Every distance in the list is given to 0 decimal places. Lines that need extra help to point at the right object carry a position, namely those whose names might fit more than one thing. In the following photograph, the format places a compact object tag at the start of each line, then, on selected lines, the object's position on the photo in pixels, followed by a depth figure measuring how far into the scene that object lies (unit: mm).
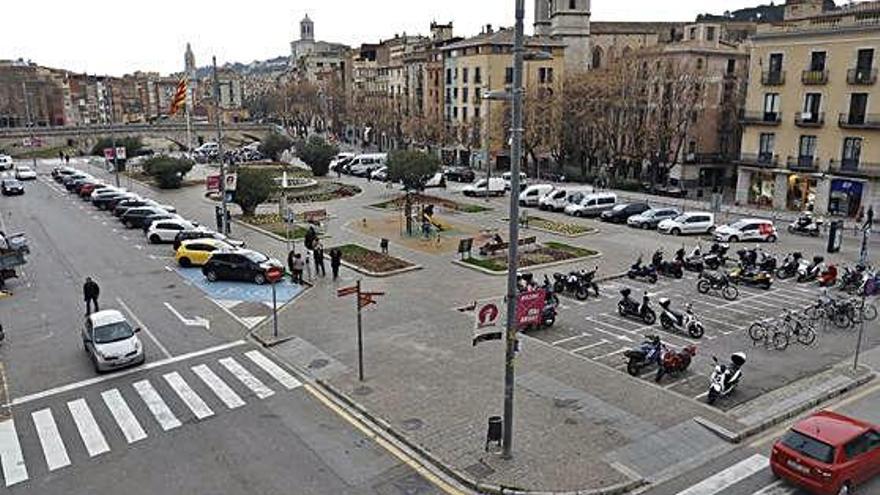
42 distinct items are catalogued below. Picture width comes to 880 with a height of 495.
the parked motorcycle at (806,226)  42531
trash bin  15000
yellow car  33156
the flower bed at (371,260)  32219
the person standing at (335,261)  30594
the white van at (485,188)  58094
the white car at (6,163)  77688
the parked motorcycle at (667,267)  30609
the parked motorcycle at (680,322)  22766
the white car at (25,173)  70062
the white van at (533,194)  53409
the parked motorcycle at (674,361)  19281
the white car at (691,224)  42156
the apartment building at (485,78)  75750
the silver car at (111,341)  19938
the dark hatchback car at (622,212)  46594
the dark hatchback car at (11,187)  58247
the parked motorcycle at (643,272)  30125
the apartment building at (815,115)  46844
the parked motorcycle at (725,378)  17656
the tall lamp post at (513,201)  12852
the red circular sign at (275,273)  26175
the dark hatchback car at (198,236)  36250
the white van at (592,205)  48656
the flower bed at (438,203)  51281
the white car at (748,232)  40094
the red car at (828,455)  13328
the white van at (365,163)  73562
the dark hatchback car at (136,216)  43031
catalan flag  66125
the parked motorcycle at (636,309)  24406
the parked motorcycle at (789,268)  30928
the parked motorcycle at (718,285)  27547
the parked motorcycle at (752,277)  28984
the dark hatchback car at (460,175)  69688
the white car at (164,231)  38625
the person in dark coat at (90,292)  24391
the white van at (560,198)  50938
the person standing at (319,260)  30830
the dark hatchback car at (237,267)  30094
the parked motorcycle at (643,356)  19578
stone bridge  104812
